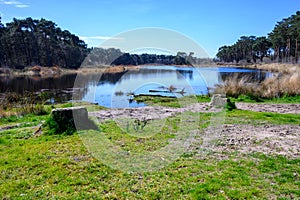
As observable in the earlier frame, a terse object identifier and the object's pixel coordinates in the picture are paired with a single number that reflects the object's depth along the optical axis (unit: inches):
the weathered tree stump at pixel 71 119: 289.0
